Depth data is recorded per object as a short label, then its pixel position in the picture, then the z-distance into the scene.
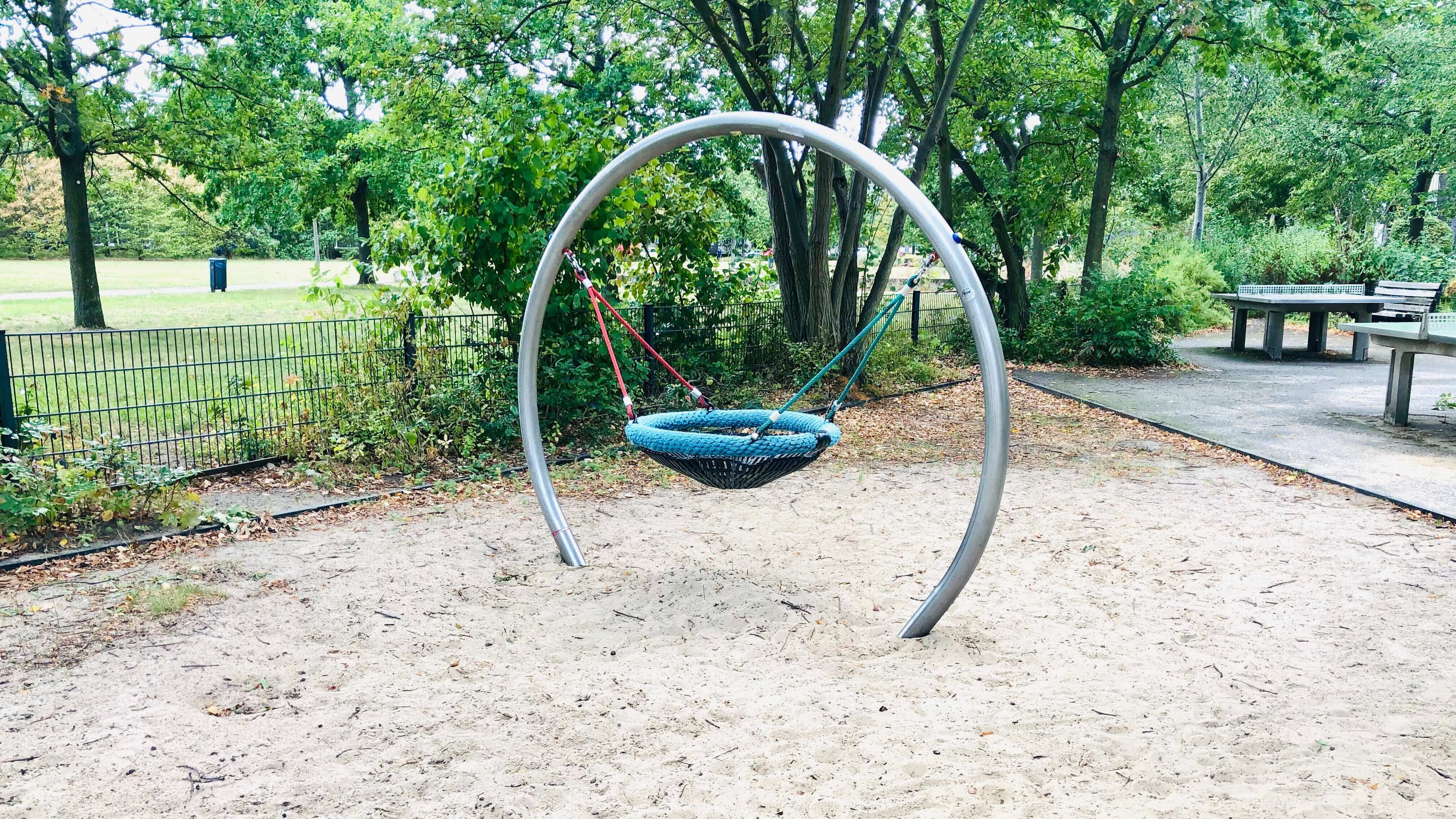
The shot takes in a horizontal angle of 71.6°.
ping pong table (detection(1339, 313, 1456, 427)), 8.14
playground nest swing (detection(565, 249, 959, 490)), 4.13
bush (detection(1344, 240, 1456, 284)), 17.98
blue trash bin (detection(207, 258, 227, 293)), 25.33
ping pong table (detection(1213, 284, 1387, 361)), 12.88
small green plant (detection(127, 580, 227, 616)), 4.30
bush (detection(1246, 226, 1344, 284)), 18.00
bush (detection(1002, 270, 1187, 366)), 12.49
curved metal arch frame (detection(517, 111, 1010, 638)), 3.72
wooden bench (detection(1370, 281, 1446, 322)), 13.38
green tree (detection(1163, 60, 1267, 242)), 24.39
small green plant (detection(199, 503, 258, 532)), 5.46
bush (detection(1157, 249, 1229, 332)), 17.19
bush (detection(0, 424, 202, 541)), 5.02
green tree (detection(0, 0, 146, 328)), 13.24
